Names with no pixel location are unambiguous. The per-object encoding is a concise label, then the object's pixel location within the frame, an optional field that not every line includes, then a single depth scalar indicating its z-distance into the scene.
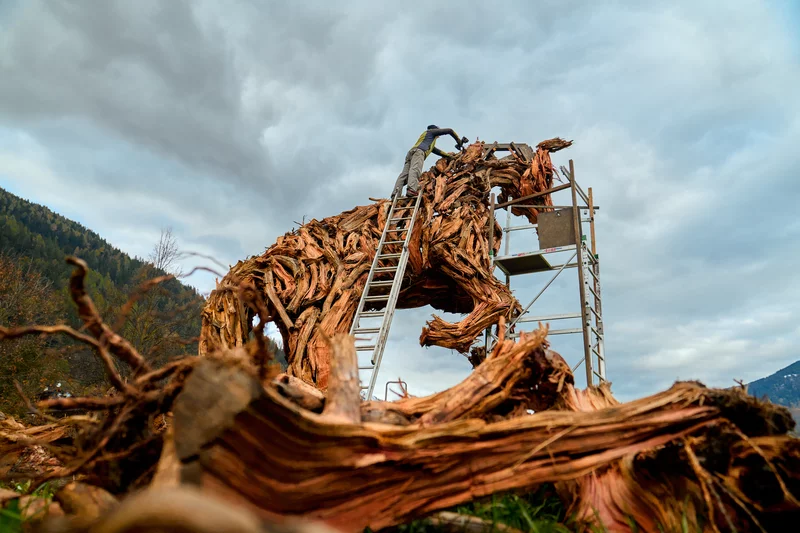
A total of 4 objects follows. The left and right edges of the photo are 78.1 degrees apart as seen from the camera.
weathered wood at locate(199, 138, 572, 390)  7.12
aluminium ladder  6.77
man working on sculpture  9.38
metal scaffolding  7.31
